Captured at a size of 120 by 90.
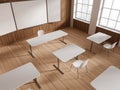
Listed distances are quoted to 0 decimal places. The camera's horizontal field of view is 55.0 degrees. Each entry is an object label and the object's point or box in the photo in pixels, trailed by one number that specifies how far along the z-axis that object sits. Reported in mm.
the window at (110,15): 4845
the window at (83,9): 5776
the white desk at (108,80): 2314
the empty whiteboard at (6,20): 4453
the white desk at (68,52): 3301
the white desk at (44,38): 4109
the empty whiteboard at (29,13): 4835
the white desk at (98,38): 4338
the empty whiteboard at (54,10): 5638
